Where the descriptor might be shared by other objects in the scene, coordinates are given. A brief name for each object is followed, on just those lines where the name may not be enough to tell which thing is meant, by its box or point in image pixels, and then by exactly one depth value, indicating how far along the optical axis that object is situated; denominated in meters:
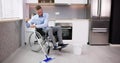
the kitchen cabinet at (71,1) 3.24
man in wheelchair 2.36
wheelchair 2.39
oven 3.12
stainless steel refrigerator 2.99
